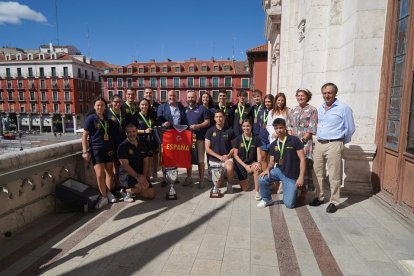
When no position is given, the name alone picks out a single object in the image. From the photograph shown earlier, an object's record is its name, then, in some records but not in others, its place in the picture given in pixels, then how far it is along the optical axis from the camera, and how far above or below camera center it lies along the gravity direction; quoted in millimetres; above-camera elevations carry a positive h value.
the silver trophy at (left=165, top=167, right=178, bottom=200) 5194 -1313
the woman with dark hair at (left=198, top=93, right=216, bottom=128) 5852 +110
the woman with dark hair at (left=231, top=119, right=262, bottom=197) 5092 -819
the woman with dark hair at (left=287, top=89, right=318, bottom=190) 4680 -251
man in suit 5683 -119
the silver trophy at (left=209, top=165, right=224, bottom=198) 5168 -1310
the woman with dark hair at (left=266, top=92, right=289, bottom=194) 5152 -40
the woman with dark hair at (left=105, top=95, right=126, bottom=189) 4895 -240
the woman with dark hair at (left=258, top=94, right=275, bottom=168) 5398 -285
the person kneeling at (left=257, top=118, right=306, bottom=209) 4438 -993
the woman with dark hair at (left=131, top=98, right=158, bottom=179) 5395 -285
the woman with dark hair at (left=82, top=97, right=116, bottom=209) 4527 -590
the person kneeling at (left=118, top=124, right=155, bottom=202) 4777 -1098
